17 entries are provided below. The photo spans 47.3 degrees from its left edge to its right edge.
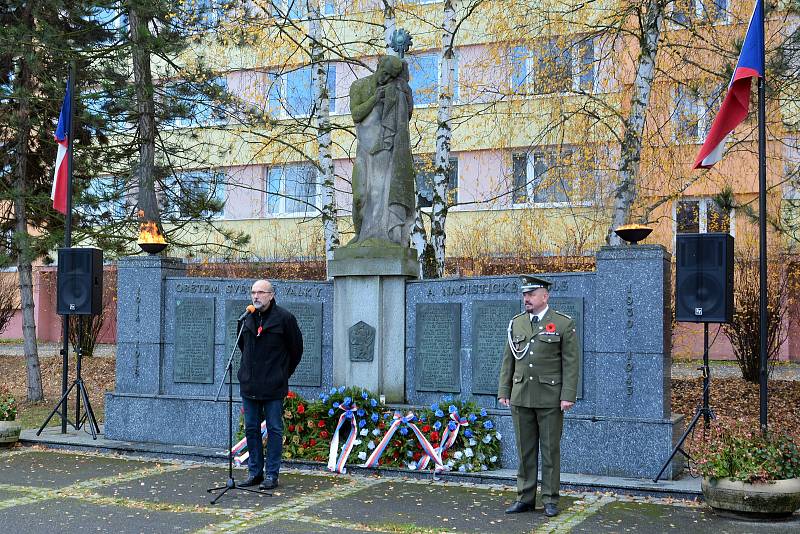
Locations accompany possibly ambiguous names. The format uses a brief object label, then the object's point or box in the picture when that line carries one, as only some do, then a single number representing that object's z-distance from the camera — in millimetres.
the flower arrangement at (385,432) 9945
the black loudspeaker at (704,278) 9172
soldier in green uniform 7980
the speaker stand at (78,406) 12270
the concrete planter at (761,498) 7641
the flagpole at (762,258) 8953
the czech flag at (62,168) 13547
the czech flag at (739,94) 9500
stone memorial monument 11023
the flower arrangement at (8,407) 12080
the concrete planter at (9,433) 11742
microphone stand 8440
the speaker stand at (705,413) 8859
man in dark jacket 9094
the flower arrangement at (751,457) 7734
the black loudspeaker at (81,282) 12414
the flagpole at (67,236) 12609
